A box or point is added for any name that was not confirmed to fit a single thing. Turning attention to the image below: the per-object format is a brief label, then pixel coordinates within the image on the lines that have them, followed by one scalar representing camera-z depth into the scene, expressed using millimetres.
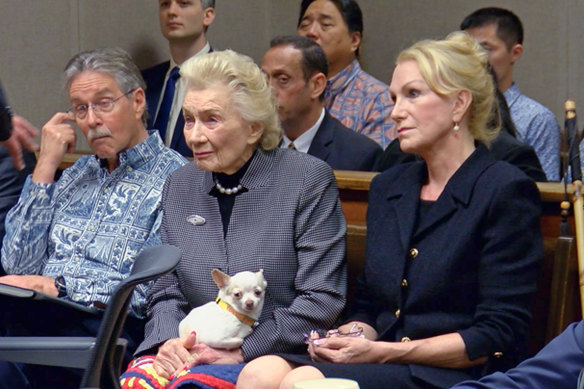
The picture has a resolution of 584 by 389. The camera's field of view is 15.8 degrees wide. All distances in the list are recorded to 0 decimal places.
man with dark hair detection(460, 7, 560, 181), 9227
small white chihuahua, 5947
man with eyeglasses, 6645
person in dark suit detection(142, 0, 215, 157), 10382
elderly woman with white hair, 6040
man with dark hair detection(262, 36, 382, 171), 8552
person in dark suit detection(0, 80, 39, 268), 5939
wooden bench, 6087
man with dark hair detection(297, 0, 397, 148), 9808
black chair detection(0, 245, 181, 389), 4621
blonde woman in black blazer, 5579
